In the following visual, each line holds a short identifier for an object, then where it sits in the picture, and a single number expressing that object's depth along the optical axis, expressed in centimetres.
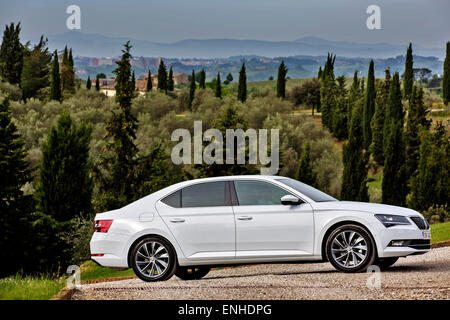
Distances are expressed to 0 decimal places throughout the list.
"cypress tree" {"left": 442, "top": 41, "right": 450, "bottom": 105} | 8600
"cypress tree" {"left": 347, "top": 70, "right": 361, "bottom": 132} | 9000
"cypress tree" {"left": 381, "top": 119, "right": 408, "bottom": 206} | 5578
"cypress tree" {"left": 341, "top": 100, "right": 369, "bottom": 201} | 5650
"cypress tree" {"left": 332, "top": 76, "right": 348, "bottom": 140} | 9131
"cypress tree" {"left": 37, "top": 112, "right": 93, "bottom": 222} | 4441
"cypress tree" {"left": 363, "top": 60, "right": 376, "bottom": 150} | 8206
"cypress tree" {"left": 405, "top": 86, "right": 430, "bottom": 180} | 6150
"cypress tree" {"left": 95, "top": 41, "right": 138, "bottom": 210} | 4384
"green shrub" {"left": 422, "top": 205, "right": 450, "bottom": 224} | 3635
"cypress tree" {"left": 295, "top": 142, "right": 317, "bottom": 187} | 5769
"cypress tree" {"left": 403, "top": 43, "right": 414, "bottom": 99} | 8400
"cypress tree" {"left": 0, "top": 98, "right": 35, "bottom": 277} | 3053
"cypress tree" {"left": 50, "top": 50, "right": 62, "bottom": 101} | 8738
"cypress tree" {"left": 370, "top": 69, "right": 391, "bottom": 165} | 7812
